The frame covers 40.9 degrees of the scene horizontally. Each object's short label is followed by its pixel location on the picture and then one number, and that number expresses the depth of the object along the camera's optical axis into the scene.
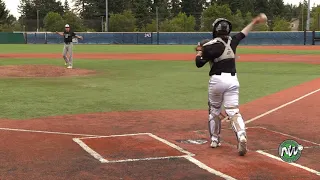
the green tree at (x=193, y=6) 106.81
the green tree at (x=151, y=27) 75.41
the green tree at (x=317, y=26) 57.35
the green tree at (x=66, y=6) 117.59
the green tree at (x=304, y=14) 87.19
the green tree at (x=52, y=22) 72.82
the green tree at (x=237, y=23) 69.11
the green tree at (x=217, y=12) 76.66
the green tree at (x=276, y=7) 121.25
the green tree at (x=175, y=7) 107.62
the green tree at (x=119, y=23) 72.75
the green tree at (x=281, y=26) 77.44
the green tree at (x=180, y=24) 73.00
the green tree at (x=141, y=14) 88.44
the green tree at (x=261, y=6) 118.06
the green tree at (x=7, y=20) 84.34
